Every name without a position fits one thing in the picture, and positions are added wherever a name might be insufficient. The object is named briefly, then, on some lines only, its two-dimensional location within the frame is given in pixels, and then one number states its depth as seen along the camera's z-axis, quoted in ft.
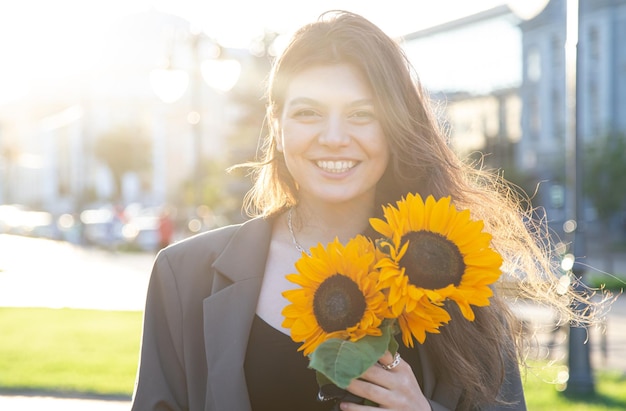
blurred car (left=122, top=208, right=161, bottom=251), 133.60
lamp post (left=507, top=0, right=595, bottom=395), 32.83
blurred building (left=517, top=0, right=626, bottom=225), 145.59
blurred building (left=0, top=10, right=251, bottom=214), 270.67
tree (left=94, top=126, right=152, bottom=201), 256.93
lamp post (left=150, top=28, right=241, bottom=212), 49.93
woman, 9.12
